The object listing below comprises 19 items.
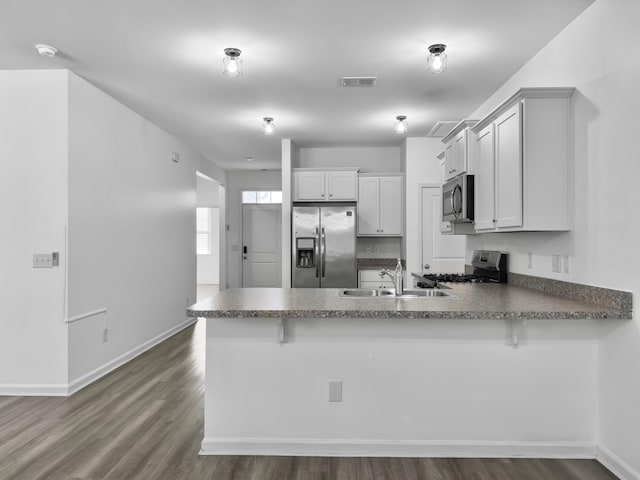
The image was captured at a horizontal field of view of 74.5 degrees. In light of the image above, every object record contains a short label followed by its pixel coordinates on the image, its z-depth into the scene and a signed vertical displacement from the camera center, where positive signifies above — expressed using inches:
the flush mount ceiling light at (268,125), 191.0 +51.4
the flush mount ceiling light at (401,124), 188.4 +51.6
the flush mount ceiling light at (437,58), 117.6 +51.2
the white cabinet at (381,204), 236.8 +19.0
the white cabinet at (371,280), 234.4 -23.6
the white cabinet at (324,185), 236.2 +29.6
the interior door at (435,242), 219.6 -2.2
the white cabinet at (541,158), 103.8 +19.9
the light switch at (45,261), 134.6 -7.6
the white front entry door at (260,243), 344.8 -4.5
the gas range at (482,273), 144.3 -12.7
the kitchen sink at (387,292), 120.0 -16.2
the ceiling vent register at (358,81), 144.0 +54.5
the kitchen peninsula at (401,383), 93.9 -32.9
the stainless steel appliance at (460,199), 139.7 +13.4
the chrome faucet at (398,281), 114.5 -11.9
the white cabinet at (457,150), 141.0 +31.3
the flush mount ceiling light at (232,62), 122.0 +52.2
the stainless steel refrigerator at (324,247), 221.3 -4.9
